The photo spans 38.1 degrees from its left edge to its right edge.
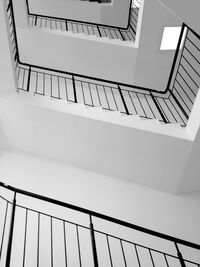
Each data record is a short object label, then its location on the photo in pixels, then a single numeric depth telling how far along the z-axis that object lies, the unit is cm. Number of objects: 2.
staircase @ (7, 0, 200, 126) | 602
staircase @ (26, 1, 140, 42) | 721
